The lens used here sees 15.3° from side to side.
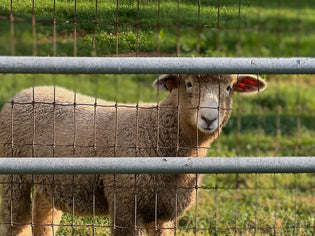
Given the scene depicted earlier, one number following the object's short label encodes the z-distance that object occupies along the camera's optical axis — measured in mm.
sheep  8305
